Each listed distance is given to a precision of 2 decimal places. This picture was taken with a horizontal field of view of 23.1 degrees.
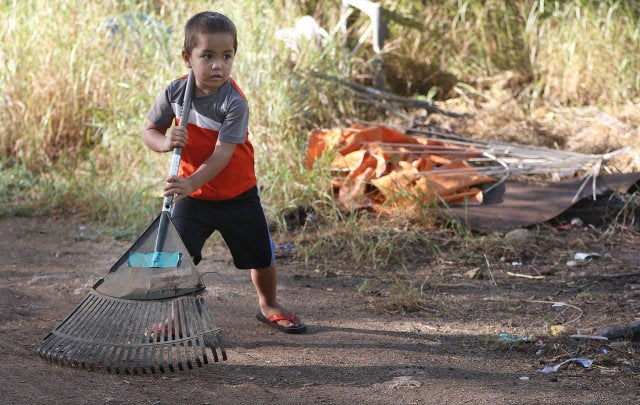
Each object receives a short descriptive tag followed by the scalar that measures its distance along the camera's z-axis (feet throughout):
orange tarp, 29.51
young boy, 17.57
